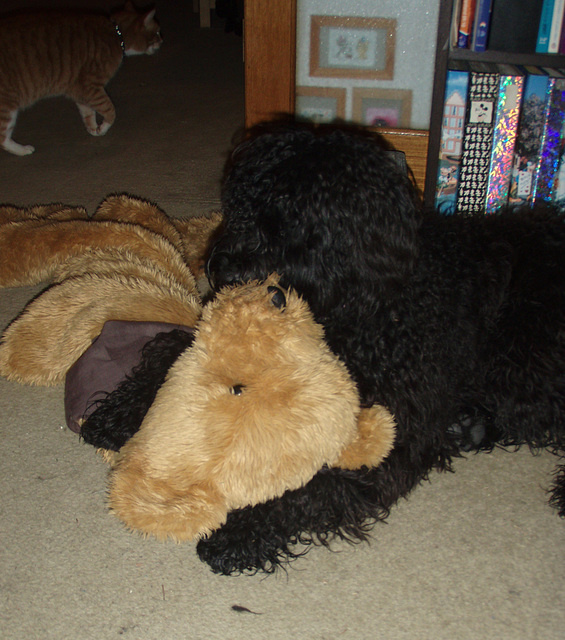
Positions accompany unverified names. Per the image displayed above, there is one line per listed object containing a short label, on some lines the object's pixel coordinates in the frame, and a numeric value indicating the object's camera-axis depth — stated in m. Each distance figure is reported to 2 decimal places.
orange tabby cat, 3.17
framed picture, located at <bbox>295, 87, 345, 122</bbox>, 2.34
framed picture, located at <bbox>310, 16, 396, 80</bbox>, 2.20
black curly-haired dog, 1.26
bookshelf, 2.04
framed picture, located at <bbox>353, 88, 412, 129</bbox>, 2.30
